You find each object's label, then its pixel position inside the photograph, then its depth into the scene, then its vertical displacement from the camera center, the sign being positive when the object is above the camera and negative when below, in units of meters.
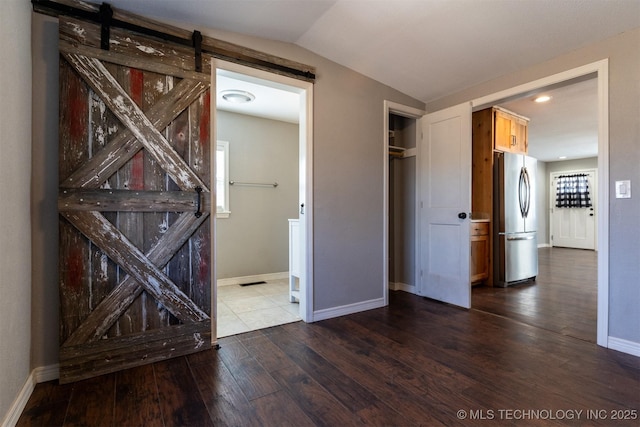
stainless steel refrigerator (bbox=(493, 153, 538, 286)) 4.14 -0.11
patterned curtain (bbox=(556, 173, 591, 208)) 7.86 +0.58
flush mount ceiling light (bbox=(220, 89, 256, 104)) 3.43 +1.36
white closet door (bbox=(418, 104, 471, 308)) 3.10 +0.09
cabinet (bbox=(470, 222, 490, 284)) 4.07 -0.52
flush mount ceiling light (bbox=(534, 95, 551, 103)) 3.69 +1.42
